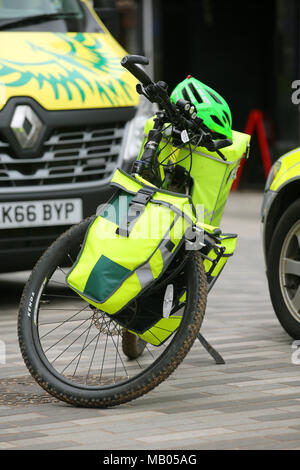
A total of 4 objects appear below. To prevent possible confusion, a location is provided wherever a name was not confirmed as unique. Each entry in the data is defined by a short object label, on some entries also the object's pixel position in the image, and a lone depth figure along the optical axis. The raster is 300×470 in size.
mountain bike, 8.96
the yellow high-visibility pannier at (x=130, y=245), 8.98
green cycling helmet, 9.83
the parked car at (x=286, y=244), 11.84
